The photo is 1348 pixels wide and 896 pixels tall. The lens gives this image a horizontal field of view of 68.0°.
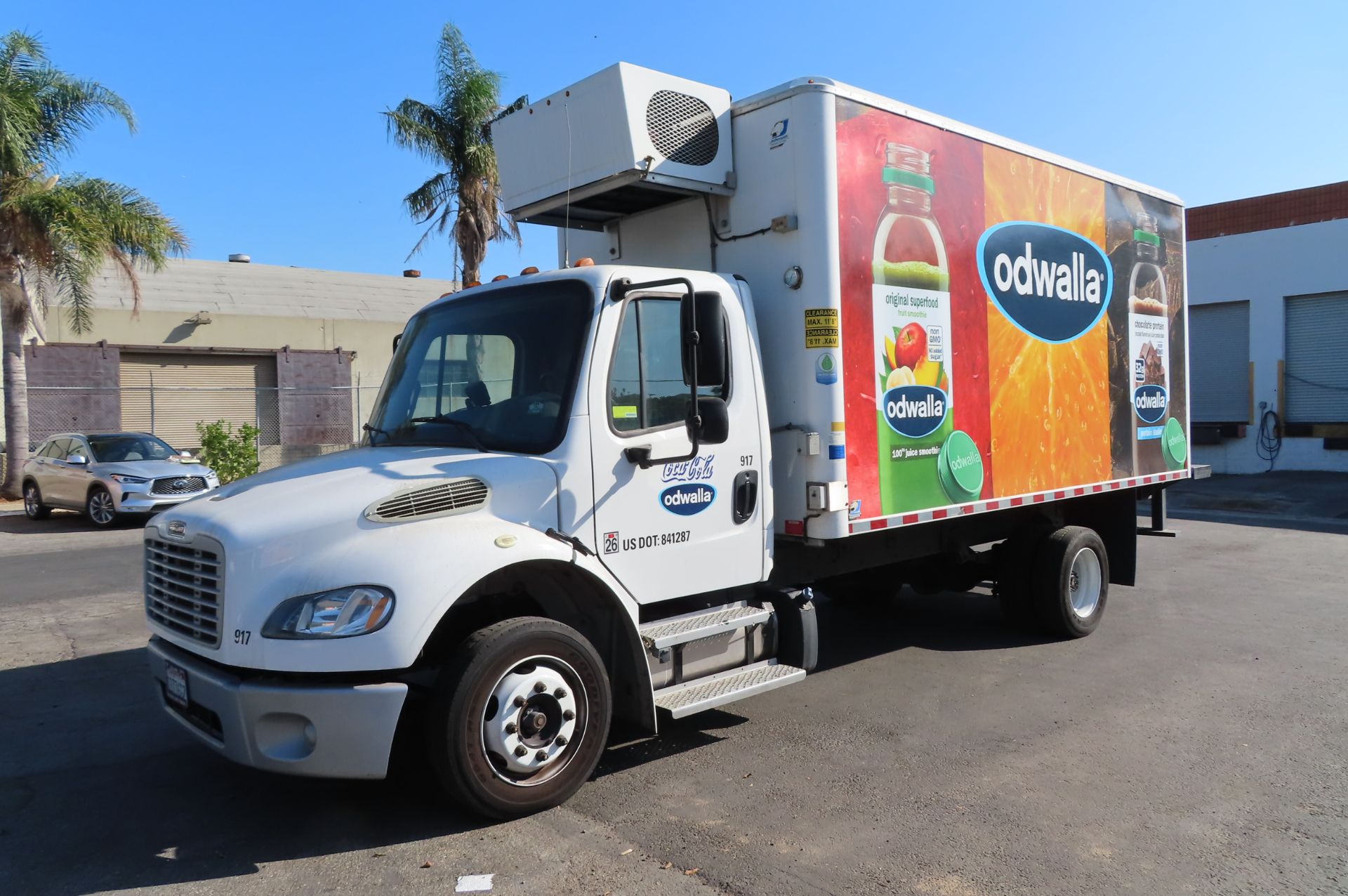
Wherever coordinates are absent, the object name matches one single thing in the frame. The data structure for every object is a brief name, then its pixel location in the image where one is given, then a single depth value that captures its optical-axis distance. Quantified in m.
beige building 25.55
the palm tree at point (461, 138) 22.22
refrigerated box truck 4.14
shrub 18.84
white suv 16.30
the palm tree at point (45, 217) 18.73
